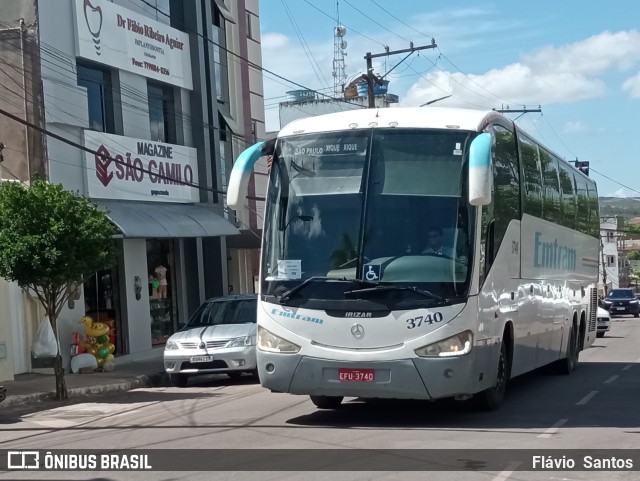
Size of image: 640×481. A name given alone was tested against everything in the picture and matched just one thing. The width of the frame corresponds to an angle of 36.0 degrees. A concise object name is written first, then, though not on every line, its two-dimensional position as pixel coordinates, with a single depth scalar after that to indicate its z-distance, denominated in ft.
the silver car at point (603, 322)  105.53
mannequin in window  87.20
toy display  69.21
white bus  35.19
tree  51.06
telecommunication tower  173.58
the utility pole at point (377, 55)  110.32
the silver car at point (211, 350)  57.98
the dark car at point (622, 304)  171.22
